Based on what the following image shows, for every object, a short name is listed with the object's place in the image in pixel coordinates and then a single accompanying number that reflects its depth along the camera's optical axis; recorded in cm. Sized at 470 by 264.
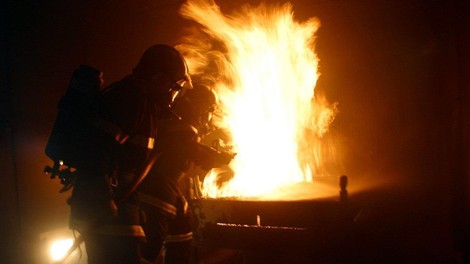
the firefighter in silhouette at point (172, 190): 404
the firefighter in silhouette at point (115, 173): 311
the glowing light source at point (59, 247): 601
